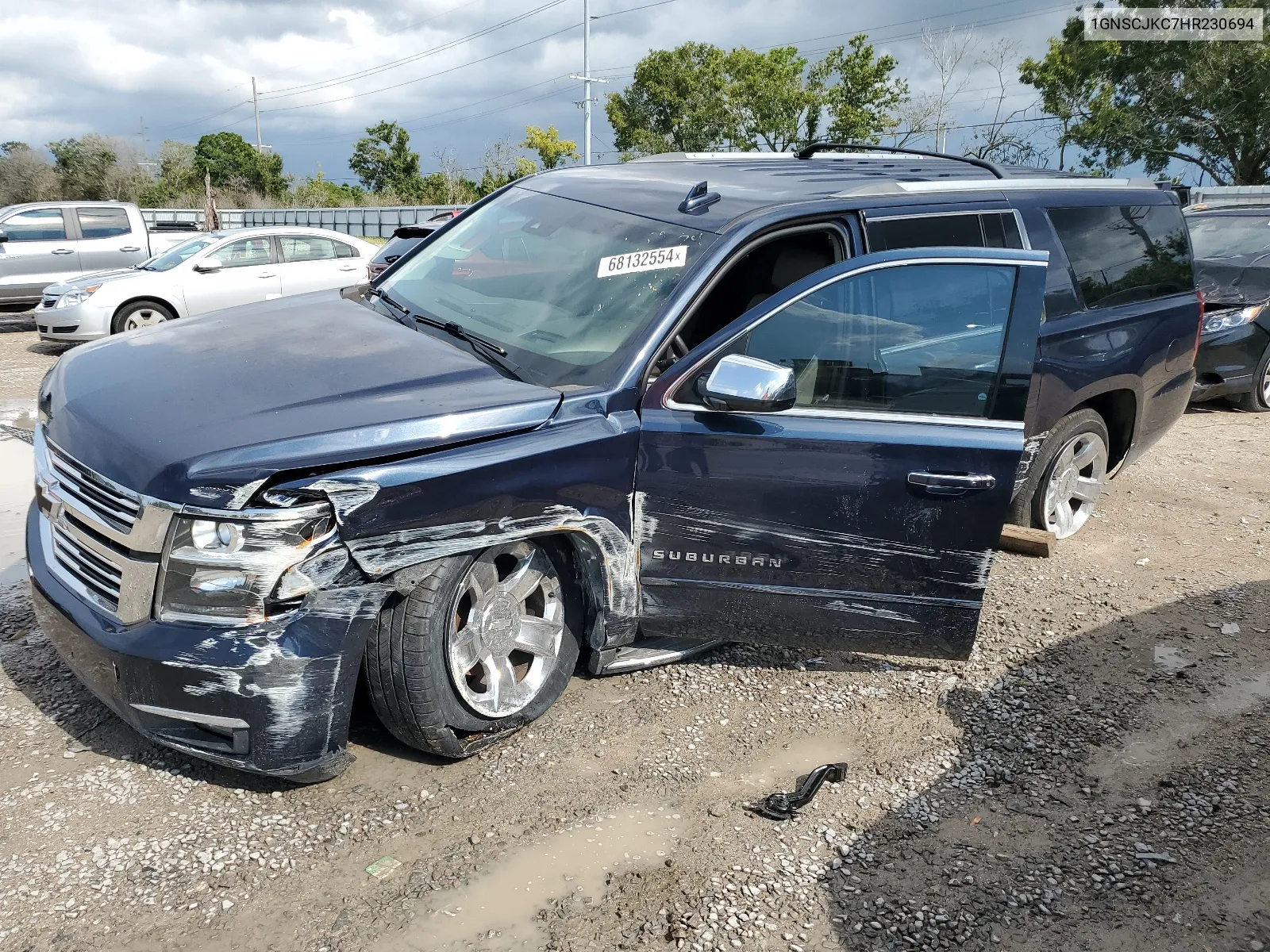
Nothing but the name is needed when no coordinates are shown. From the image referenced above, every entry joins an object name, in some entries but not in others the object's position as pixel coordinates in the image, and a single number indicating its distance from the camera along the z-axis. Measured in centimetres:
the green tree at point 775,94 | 4606
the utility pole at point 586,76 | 5009
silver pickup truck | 1415
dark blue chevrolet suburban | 282
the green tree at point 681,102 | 4928
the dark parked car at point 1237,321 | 878
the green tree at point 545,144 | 5456
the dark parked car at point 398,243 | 1120
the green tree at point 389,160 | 5247
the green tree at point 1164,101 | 3086
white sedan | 1132
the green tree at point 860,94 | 4356
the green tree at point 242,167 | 5578
